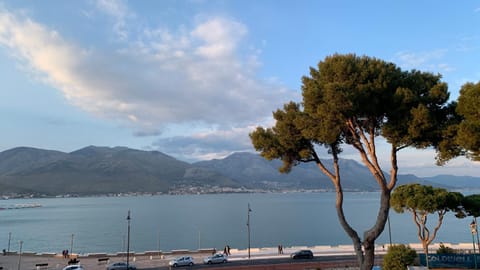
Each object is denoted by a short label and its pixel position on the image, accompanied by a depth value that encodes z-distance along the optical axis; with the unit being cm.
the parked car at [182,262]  3131
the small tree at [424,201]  2447
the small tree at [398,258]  1990
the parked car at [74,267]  2895
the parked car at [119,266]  2985
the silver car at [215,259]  3222
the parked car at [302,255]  3343
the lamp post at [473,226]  2784
